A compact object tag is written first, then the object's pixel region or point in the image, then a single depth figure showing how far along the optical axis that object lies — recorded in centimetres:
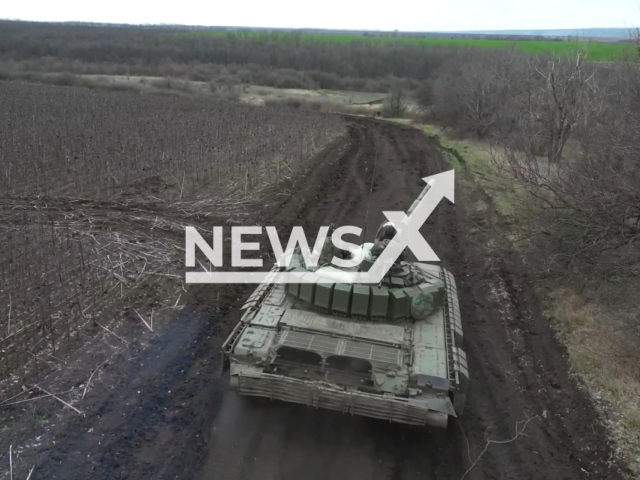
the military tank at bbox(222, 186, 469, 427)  834
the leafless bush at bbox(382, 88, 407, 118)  4631
